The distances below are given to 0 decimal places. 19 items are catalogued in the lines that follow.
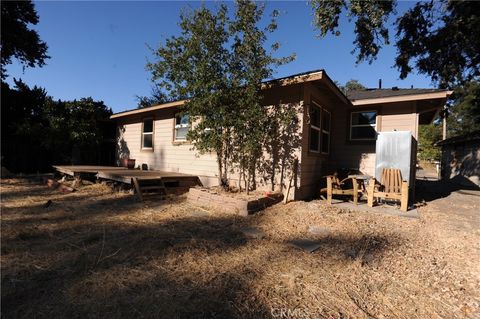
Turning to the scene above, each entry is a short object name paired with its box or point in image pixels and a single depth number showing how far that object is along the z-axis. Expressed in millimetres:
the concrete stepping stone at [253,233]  4176
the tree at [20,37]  14500
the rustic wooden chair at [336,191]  6539
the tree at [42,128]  12203
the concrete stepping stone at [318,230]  4398
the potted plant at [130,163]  11500
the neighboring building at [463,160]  14602
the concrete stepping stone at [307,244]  3713
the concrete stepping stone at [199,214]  5465
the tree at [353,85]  41125
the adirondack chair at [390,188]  6008
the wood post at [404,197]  5980
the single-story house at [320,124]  6668
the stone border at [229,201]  5543
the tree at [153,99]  29422
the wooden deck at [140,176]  7625
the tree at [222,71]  6281
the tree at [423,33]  9570
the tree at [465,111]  25072
